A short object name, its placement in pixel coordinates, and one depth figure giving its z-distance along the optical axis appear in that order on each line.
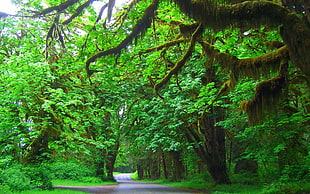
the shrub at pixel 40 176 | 12.21
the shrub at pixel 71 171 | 21.17
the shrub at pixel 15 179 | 10.23
